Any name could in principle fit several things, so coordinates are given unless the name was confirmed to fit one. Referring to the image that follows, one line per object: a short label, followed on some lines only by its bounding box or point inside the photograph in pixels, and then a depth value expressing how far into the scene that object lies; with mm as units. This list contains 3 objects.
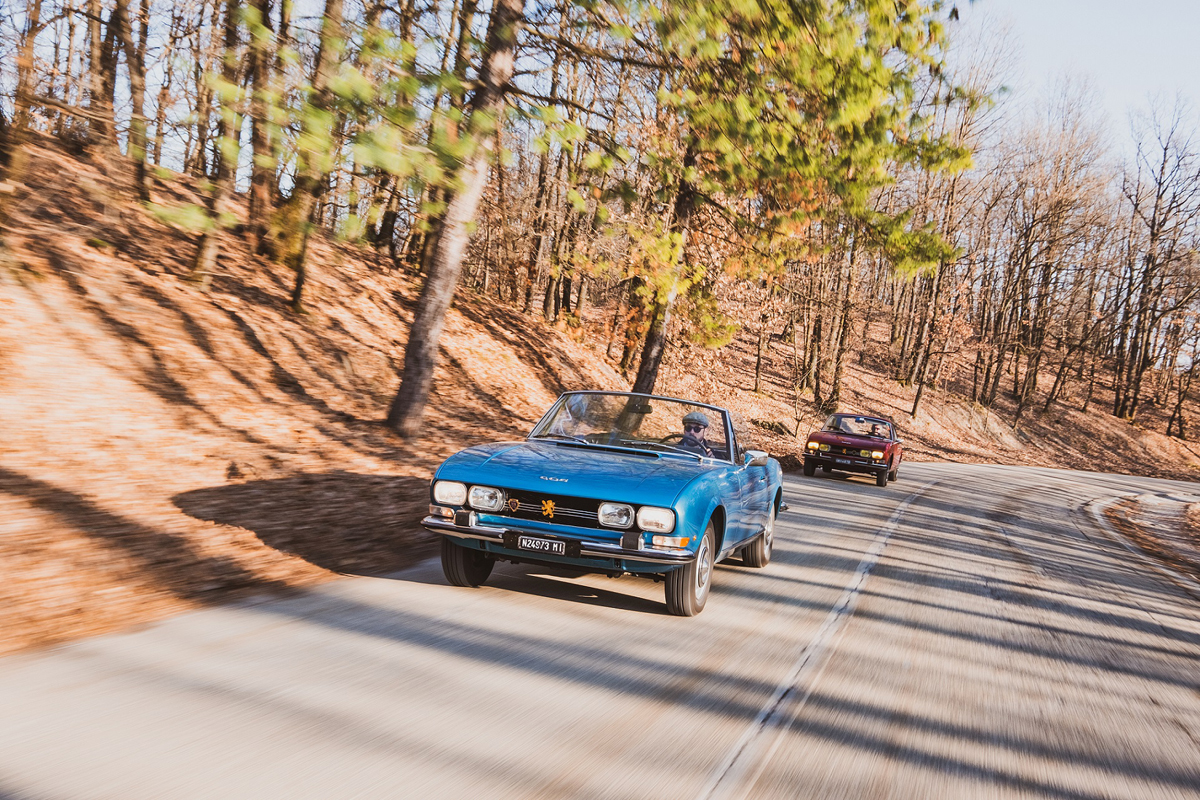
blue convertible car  5066
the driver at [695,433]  6789
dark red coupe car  17797
